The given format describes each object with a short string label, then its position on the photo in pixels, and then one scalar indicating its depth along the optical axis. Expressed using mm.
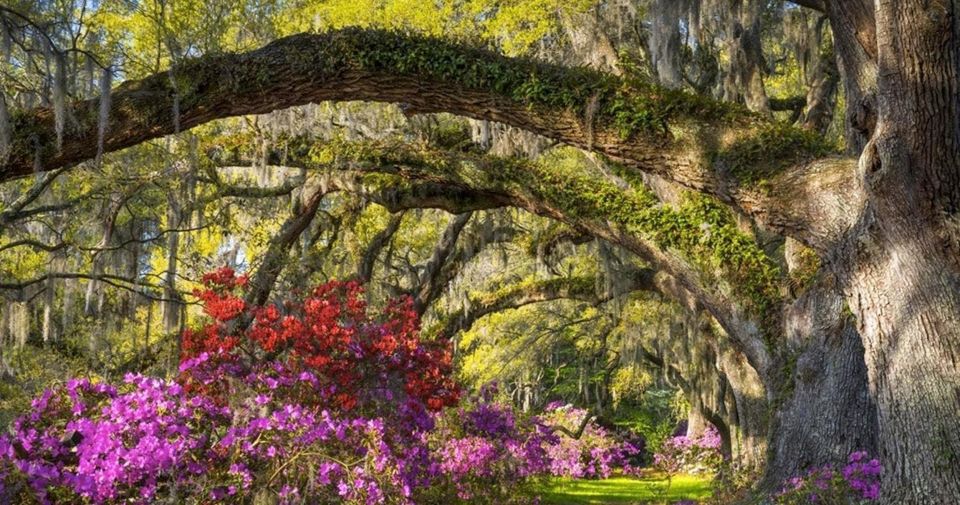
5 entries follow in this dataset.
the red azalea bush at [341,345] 7238
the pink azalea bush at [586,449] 18527
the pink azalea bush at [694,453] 12871
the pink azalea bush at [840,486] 5277
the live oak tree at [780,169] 4734
